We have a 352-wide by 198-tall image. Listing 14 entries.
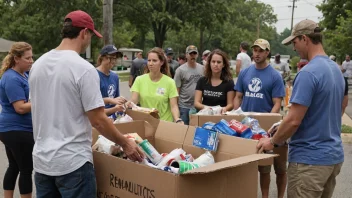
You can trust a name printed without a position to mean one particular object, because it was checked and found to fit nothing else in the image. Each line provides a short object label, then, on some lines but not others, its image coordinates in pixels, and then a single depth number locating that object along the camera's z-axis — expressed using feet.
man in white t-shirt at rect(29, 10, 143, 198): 7.95
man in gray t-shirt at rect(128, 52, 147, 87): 31.17
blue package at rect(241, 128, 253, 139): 10.32
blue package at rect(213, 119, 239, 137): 10.21
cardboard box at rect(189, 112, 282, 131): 11.96
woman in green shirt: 14.88
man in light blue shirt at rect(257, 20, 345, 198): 8.74
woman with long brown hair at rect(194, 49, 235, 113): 16.01
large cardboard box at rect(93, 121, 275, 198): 7.77
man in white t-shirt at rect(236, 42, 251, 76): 31.04
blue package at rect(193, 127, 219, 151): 9.81
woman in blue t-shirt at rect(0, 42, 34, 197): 11.94
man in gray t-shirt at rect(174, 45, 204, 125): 19.48
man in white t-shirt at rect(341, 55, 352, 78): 58.54
